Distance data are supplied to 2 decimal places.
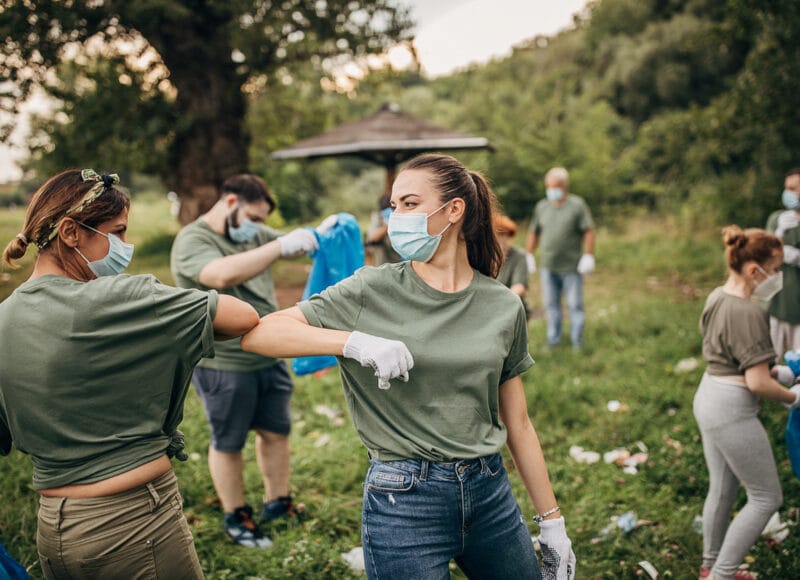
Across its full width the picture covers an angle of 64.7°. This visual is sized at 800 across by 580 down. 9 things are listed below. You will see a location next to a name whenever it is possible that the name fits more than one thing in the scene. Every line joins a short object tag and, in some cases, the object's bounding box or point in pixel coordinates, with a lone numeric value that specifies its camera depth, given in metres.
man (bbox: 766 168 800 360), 5.10
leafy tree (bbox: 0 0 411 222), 8.09
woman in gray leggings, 2.96
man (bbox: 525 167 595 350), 7.26
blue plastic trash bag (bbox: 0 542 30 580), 1.98
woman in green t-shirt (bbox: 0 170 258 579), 1.76
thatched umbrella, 8.62
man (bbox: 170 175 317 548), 3.41
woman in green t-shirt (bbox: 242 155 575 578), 1.87
